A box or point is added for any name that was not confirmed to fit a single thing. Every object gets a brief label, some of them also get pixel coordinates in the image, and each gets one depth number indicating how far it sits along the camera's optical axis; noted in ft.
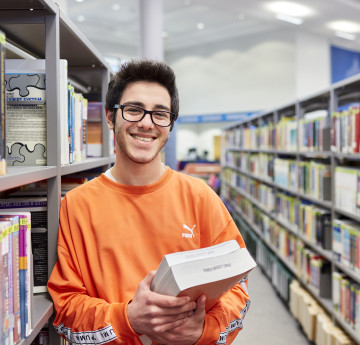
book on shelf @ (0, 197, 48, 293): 4.49
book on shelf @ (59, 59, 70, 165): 4.68
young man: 4.23
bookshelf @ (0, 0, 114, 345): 3.96
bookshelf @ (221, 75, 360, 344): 10.03
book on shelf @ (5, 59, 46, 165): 4.40
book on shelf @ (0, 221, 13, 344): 3.20
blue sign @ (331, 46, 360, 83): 39.40
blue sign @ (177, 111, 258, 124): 44.76
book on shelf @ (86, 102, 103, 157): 8.09
